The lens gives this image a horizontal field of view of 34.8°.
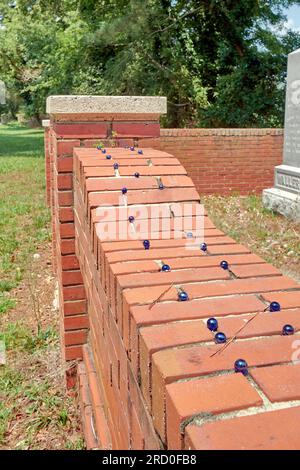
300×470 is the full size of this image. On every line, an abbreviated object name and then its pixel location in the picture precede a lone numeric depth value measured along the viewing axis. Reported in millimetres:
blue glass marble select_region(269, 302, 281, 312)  1271
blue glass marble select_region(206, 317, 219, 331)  1148
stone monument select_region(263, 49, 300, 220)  7094
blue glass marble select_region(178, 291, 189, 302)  1327
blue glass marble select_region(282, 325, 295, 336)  1162
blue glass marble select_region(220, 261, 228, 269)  1562
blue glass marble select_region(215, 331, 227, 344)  1100
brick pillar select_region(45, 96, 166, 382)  2656
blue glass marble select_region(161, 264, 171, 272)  1539
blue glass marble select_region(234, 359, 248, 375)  989
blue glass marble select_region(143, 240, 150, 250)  1741
